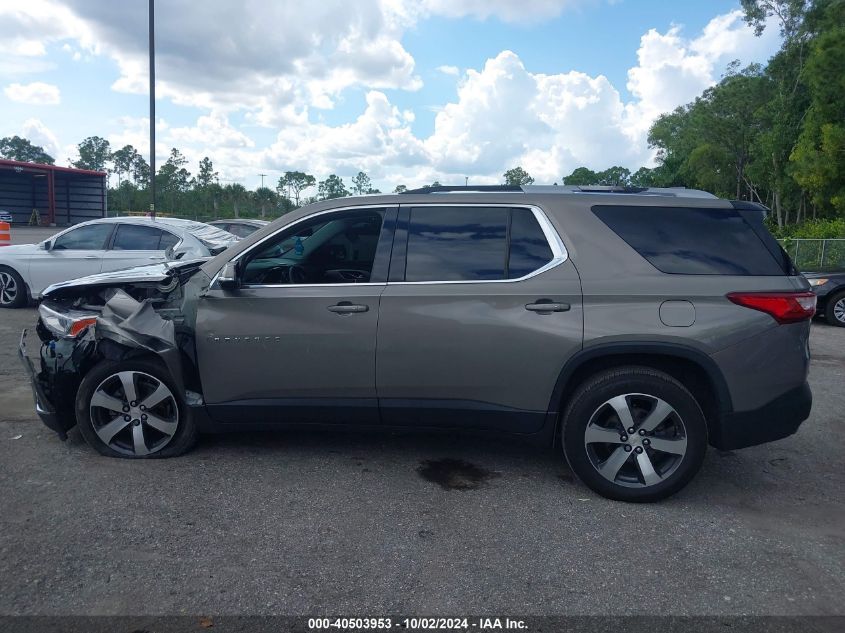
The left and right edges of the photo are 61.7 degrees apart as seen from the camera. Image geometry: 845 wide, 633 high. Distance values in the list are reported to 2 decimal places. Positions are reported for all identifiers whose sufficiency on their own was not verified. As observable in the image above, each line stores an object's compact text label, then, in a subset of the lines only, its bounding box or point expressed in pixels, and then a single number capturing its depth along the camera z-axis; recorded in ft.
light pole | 57.98
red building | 150.00
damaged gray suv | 13.17
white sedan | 33.99
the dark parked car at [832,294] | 37.58
